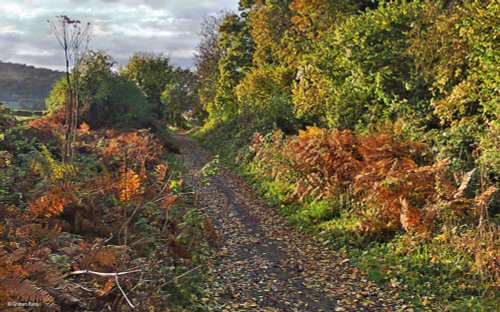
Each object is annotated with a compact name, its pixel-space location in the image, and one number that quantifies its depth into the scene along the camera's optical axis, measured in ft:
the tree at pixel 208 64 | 121.48
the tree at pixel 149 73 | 130.41
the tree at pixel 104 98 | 69.77
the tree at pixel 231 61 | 97.09
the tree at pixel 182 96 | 144.36
